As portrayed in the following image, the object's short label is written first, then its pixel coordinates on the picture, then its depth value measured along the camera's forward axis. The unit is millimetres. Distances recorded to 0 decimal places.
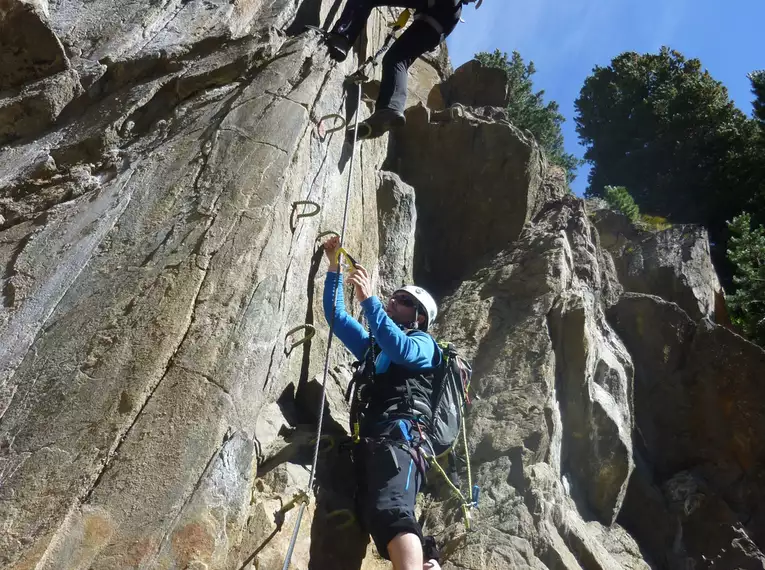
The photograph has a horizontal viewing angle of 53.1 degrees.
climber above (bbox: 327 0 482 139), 7684
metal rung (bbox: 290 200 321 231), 6191
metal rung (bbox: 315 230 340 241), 6533
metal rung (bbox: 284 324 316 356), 5969
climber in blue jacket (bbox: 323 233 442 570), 4801
